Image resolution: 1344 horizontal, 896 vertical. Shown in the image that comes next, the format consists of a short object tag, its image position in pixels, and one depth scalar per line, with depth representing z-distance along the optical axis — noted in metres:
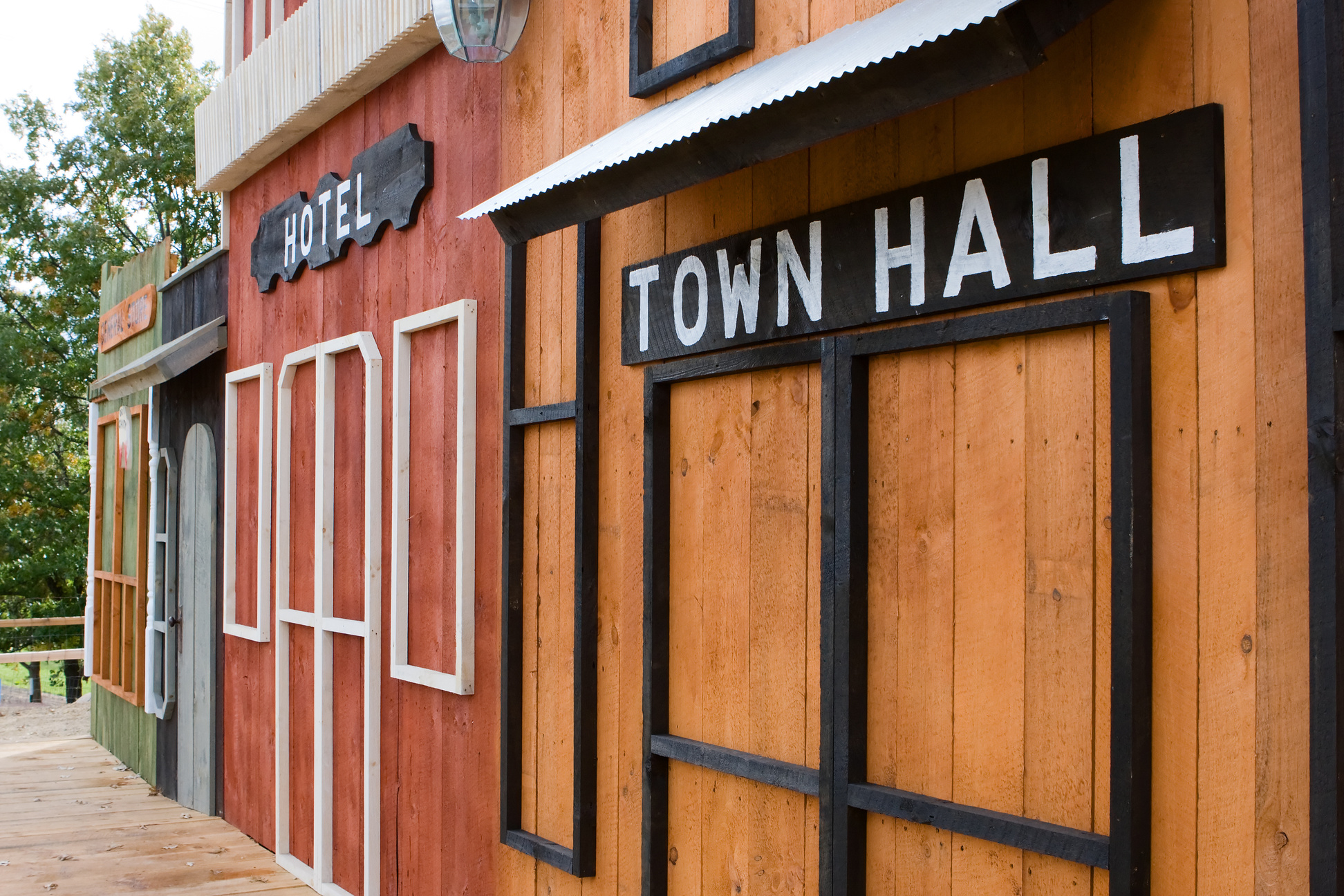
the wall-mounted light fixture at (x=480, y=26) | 4.13
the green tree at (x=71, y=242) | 21.16
